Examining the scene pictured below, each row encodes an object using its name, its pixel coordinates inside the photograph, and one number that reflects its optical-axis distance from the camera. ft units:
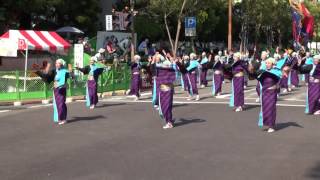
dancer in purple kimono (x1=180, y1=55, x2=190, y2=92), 75.68
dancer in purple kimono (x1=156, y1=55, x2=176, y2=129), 45.70
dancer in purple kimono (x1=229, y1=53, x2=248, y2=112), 58.80
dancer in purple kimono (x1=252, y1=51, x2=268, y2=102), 58.13
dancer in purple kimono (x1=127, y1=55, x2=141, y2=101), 73.20
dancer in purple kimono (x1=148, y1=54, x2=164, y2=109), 48.01
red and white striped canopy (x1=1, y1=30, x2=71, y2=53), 82.79
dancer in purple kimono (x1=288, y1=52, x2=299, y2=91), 90.94
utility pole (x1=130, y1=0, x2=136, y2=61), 93.00
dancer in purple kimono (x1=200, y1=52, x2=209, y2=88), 88.90
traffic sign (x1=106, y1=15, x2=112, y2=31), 96.22
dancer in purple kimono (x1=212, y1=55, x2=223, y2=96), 75.87
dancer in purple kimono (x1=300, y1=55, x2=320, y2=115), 54.60
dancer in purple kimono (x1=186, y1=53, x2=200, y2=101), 73.44
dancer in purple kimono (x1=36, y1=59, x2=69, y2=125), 50.01
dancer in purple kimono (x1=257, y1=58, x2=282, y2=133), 43.39
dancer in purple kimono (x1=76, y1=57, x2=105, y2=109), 62.59
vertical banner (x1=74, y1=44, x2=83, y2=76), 85.35
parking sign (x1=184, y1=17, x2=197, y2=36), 112.28
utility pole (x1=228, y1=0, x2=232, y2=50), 126.62
